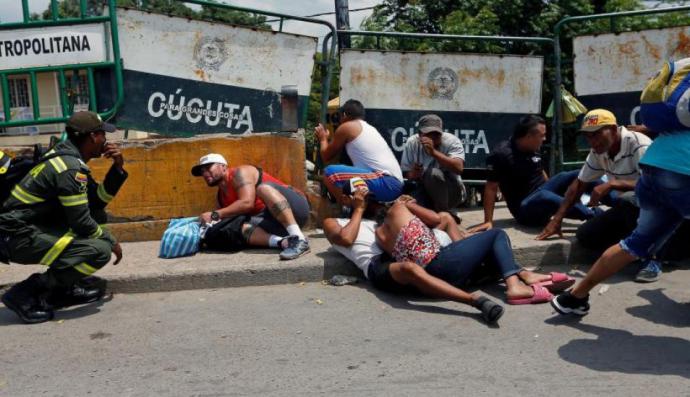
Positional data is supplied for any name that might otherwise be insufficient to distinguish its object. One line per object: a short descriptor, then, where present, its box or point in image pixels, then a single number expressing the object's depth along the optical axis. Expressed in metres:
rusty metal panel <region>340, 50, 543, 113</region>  6.86
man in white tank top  5.61
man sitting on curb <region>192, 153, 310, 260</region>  5.62
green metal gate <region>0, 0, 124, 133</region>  6.20
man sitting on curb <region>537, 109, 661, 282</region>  5.03
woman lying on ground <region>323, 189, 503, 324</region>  4.51
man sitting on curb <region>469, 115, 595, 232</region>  5.97
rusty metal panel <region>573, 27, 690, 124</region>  7.04
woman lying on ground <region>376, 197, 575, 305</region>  4.61
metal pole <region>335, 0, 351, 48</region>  12.86
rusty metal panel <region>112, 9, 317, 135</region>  6.52
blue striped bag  5.60
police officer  4.43
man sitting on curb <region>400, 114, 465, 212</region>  5.99
